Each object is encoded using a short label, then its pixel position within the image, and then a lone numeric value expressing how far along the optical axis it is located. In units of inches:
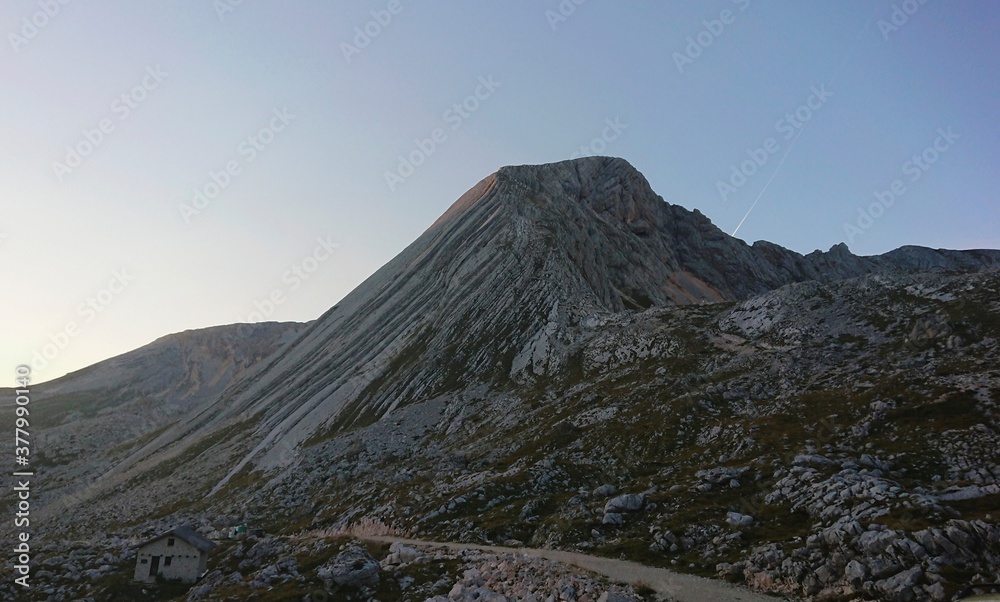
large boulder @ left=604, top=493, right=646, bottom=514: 1499.8
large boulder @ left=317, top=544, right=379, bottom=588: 1241.4
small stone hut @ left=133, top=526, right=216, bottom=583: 1582.2
